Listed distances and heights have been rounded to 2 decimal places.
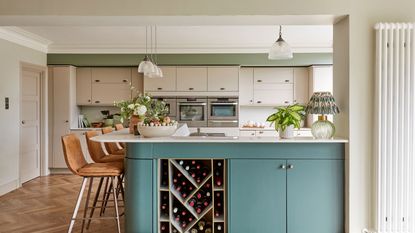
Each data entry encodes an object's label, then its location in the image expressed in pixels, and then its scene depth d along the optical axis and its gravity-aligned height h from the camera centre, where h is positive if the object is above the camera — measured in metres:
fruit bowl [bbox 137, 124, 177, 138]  3.05 -0.15
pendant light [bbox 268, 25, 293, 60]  3.42 +0.66
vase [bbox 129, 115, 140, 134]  3.50 -0.06
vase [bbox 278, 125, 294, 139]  3.00 -0.16
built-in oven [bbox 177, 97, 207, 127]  6.56 +0.06
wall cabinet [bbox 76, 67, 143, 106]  6.73 +0.60
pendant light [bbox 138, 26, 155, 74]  4.31 +0.60
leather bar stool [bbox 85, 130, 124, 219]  3.50 -0.47
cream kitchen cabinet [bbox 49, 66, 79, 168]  6.45 +0.23
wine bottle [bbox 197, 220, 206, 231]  3.03 -1.00
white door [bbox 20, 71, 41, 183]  5.77 -0.22
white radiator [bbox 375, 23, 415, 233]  2.87 -0.11
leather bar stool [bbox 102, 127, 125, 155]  4.04 -0.43
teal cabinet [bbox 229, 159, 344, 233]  2.95 -0.75
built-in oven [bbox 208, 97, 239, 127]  6.49 +0.04
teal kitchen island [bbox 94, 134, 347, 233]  2.94 -0.60
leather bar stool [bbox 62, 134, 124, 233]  3.02 -0.49
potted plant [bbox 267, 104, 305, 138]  3.00 -0.04
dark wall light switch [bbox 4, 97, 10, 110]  5.07 +0.15
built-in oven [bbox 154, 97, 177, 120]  6.56 +0.18
